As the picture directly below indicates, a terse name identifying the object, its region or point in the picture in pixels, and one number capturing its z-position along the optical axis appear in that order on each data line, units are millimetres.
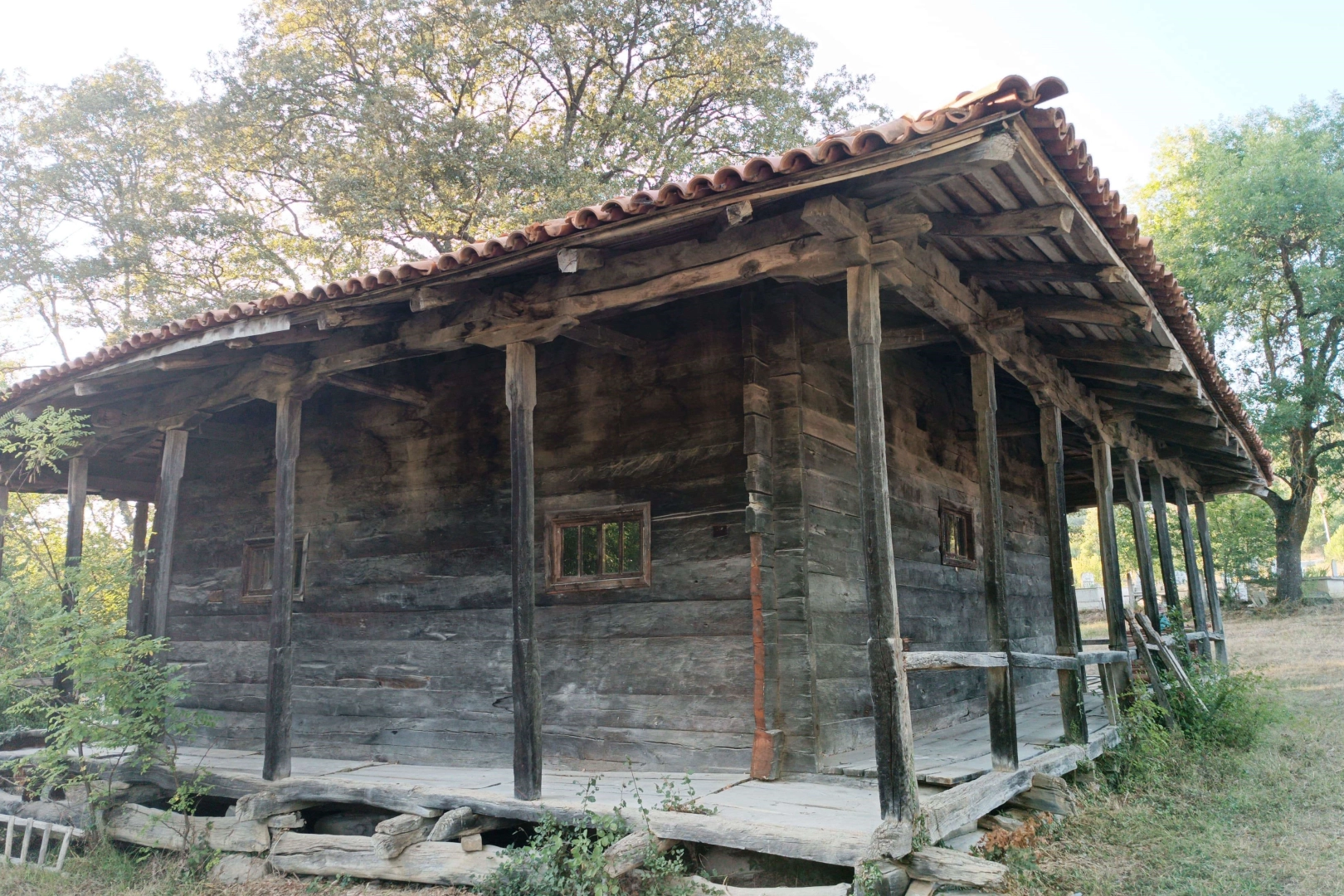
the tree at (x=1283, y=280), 24297
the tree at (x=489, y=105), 18281
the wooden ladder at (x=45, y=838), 6785
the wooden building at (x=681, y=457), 5016
